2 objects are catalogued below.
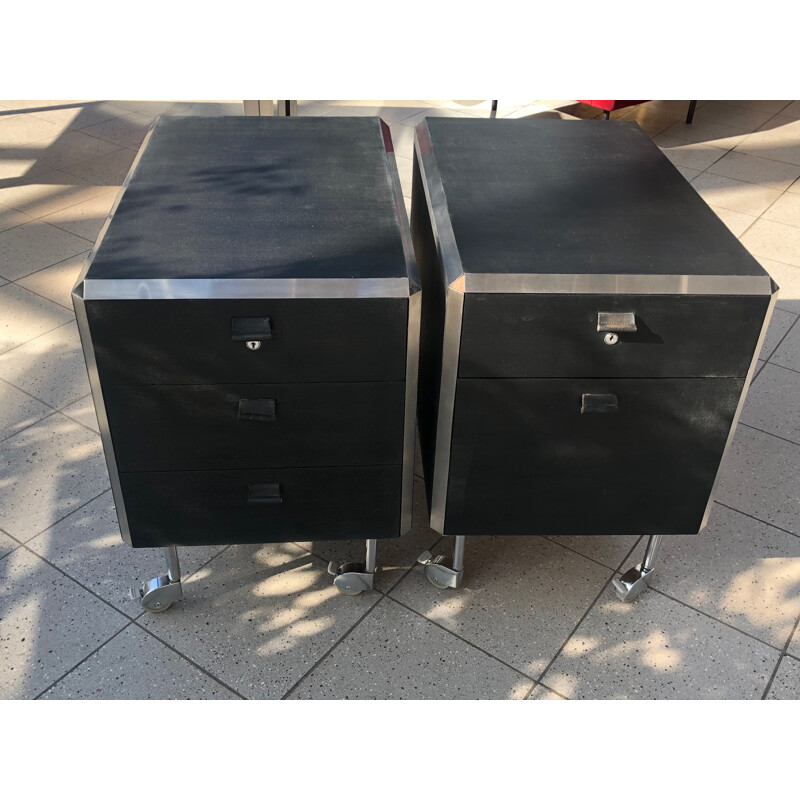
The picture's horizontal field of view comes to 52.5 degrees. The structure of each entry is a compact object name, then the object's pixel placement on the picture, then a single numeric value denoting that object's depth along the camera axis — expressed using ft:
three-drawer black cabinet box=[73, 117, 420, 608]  5.63
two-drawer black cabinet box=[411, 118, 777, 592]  5.79
